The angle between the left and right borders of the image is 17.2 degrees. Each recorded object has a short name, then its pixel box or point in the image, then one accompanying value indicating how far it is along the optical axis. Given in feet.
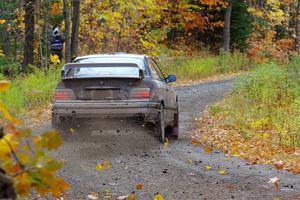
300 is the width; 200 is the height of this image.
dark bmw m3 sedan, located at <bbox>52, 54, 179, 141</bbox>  55.22
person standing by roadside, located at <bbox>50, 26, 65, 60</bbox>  126.41
